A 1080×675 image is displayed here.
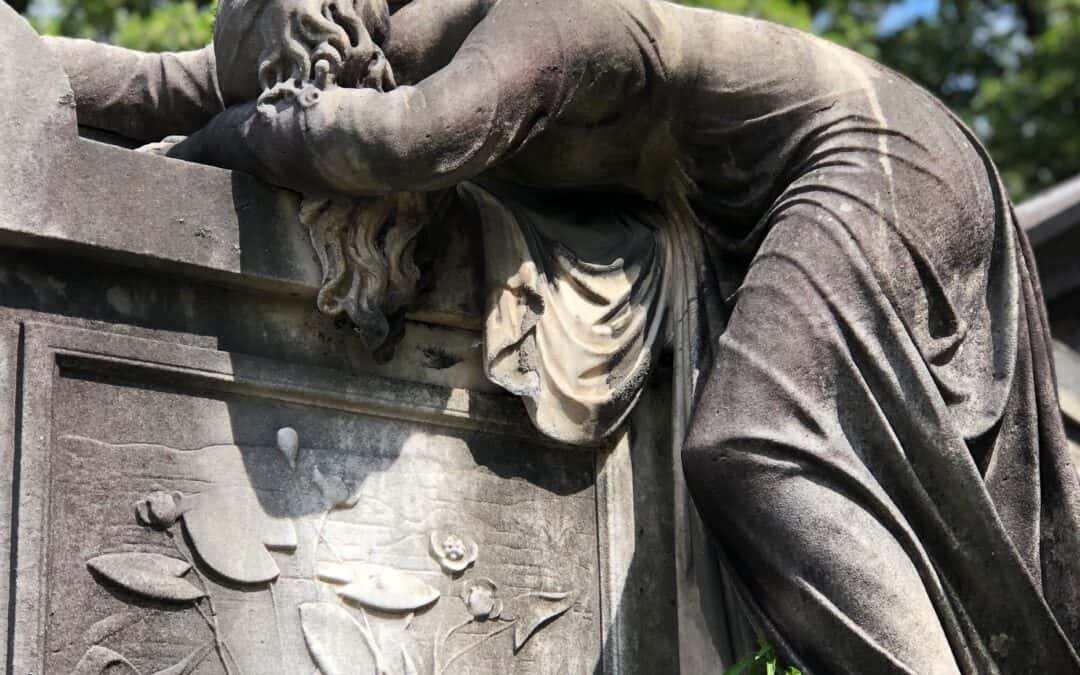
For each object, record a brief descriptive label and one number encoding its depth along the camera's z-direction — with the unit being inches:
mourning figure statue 159.2
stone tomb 152.1
